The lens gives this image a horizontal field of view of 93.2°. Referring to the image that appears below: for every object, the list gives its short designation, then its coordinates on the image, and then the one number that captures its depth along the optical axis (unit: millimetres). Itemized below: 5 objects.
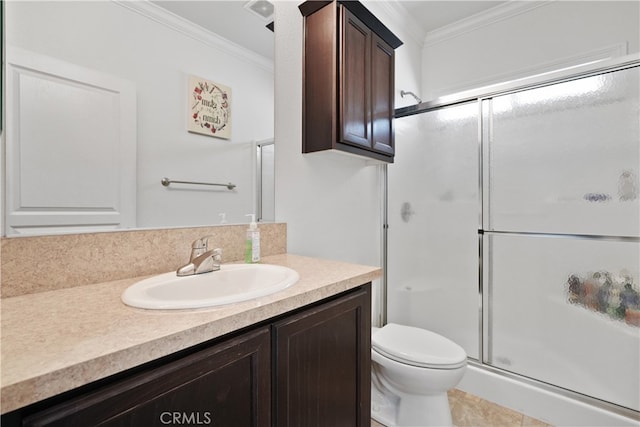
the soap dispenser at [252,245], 1190
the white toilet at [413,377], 1356
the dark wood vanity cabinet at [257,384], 493
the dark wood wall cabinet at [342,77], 1342
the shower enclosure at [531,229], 1464
